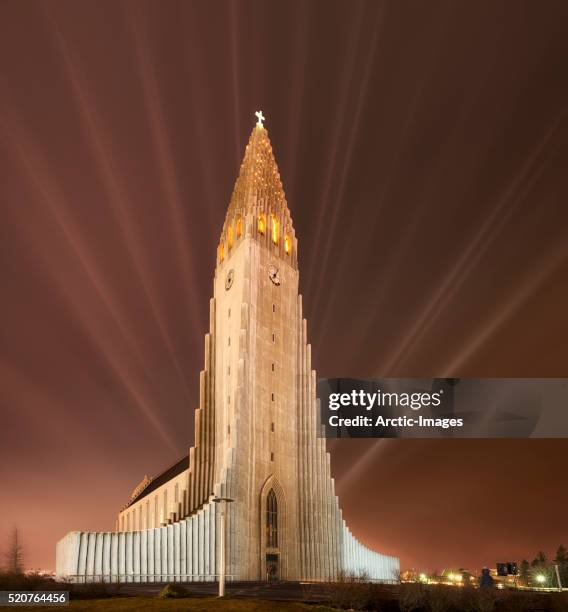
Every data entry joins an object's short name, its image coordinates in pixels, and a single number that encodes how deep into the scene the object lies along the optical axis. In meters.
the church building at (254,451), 48.19
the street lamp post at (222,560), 29.52
